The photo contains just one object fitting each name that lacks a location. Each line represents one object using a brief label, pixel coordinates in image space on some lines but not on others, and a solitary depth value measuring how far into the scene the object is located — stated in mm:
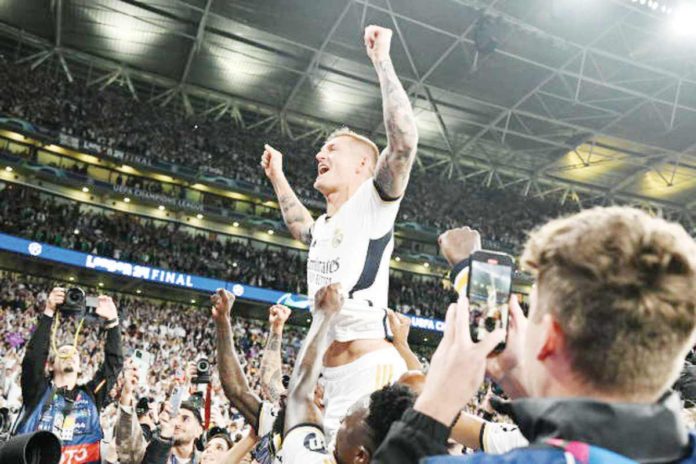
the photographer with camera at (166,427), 4707
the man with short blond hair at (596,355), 1047
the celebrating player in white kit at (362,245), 2881
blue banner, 22594
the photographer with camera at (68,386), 4551
